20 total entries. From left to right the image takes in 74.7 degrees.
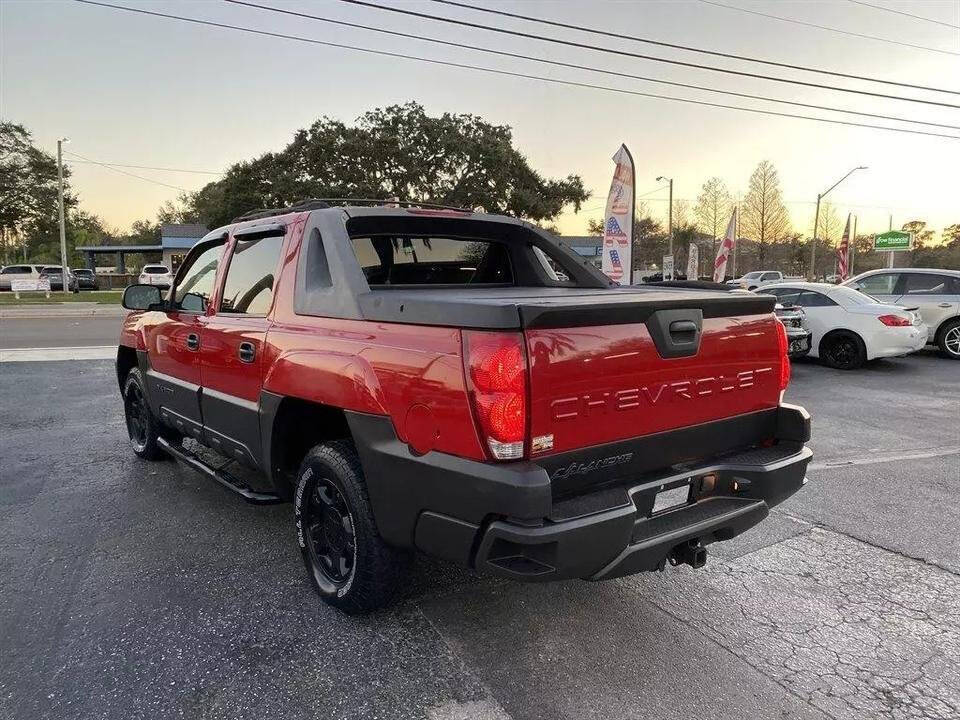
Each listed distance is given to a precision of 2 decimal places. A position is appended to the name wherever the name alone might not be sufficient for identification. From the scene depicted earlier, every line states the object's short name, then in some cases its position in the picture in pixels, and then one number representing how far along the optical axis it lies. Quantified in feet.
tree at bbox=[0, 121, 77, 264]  143.64
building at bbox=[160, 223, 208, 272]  180.24
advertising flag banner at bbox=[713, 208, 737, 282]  72.13
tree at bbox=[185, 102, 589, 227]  124.06
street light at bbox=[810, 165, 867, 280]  157.94
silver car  40.37
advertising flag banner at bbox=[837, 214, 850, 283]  91.50
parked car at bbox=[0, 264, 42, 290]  128.27
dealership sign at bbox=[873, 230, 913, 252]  137.19
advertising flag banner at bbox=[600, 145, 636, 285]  41.81
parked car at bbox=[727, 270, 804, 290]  125.40
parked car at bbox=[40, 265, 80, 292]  128.31
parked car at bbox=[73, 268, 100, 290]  142.31
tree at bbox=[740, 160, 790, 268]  204.23
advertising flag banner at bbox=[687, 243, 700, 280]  100.14
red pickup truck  7.15
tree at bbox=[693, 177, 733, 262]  222.69
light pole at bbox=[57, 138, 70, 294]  113.50
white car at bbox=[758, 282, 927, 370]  34.73
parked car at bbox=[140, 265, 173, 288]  131.44
